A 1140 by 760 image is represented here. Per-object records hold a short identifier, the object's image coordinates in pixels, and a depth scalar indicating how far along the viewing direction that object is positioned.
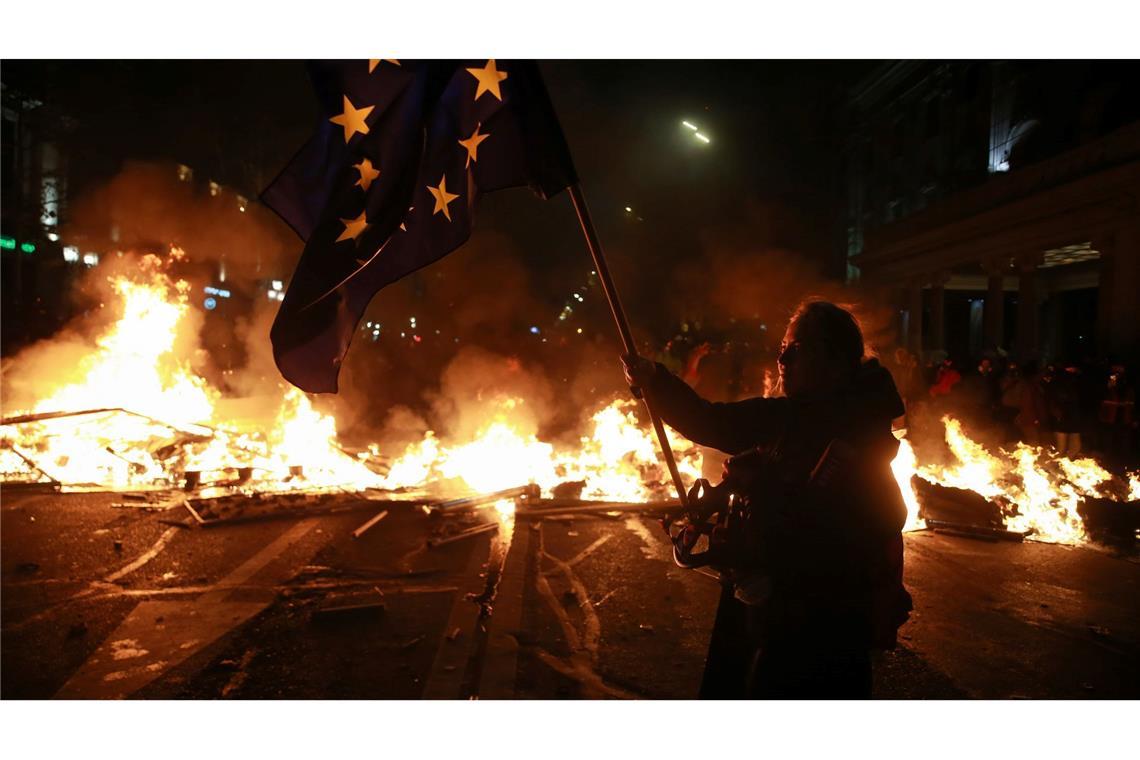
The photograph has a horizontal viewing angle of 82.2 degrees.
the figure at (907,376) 11.52
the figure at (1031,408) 10.56
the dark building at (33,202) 25.67
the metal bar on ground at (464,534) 5.98
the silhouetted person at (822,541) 1.95
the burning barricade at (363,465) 7.16
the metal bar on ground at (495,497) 7.11
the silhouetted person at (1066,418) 10.40
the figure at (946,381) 12.23
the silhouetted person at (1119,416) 9.70
